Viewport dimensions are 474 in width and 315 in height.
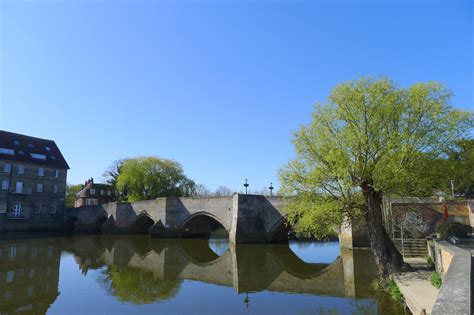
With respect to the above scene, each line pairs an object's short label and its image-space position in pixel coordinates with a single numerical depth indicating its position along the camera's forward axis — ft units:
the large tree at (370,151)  37.55
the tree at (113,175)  176.45
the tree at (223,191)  289.78
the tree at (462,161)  37.81
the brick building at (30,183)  124.47
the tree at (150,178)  147.98
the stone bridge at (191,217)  91.15
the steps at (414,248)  57.97
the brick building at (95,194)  189.06
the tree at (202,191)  254.47
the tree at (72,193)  193.67
